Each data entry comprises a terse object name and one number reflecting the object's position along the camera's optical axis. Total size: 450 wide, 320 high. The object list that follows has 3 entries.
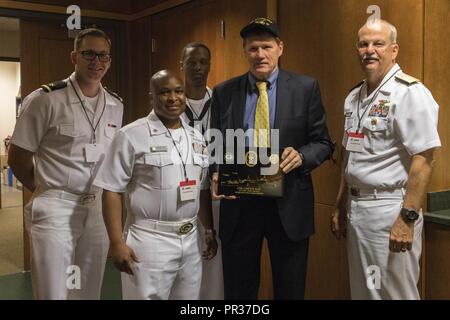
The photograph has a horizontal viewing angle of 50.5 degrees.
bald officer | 1.49
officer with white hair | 1.63
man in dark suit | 1.65
